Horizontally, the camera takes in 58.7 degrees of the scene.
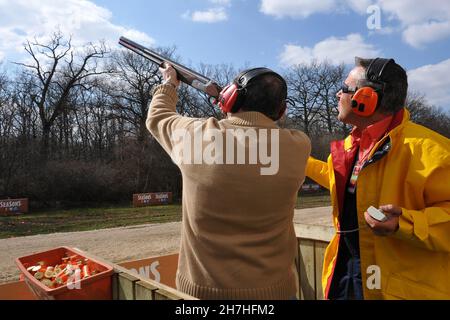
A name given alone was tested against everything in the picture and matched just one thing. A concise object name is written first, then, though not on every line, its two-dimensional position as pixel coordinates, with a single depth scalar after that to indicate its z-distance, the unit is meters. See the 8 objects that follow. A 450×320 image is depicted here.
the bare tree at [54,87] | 28.42
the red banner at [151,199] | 21.91
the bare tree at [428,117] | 49.16
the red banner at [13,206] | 17.25
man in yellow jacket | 1.87
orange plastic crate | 2.33
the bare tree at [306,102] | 43.41
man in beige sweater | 1.76
